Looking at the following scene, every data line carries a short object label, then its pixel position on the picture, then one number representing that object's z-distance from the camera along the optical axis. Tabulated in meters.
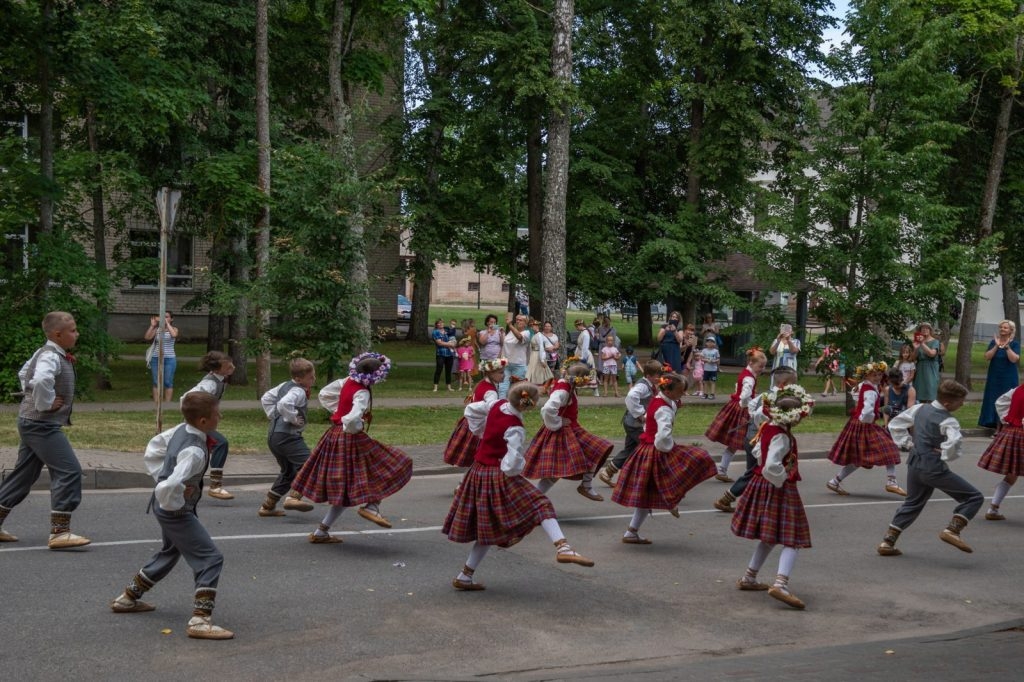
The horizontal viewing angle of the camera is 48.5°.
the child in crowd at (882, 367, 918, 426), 21.05
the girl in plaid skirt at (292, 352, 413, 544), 9.91
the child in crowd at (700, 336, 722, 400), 25.81
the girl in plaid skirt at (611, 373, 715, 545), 10.37
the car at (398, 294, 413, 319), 67.94
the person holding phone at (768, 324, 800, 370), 22.83
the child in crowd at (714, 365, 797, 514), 11.47
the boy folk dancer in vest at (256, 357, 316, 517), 10.92
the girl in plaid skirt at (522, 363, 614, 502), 11.45
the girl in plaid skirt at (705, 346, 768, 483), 13.52
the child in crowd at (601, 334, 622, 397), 26.80
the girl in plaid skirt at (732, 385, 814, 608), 8.62
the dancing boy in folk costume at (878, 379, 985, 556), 10.04
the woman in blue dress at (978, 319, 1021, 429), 19.64
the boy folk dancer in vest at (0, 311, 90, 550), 9.42
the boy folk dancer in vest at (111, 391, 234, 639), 7.14
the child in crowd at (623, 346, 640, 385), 27.62
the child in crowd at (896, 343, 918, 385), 20.12
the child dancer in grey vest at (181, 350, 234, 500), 11.66
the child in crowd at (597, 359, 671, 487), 12.02
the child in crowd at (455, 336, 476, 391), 27.08
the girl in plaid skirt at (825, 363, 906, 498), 13.70
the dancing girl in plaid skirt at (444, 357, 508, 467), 11.07
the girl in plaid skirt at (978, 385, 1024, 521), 12.26
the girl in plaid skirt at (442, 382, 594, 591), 8.54
